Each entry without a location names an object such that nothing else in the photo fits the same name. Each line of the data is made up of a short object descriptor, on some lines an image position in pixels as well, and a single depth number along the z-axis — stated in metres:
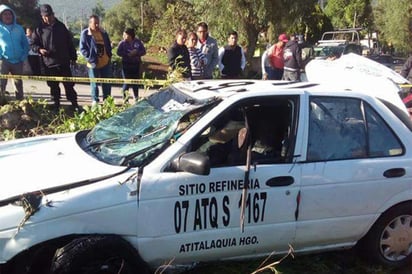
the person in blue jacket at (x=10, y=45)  7.83
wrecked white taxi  2.94
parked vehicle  18.97
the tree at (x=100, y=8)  38.83
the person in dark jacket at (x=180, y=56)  7.72
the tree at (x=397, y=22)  33.09
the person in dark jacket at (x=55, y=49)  7.86
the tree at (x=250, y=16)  17.89
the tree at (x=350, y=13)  44.06
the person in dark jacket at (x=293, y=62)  9.63
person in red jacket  10.02
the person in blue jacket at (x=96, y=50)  8.10
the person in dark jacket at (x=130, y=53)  8.84
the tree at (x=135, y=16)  31.08
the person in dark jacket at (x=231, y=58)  8.72
